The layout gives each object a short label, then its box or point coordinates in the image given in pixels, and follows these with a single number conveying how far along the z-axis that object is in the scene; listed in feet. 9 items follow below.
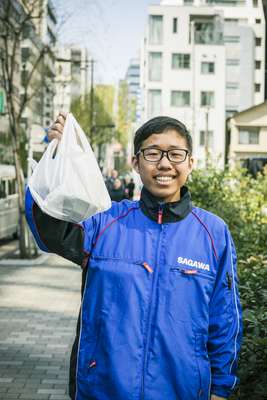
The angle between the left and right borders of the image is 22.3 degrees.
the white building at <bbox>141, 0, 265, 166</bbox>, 199.82
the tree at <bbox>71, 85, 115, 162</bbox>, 160.45
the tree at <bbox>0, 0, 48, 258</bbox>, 43.11
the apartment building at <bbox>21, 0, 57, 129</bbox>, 45.96
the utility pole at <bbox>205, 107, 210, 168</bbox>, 43.61
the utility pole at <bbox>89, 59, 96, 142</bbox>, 134.14
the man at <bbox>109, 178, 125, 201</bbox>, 53.72
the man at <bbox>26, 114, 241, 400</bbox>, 7.72
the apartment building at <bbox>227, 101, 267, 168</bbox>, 174.09
